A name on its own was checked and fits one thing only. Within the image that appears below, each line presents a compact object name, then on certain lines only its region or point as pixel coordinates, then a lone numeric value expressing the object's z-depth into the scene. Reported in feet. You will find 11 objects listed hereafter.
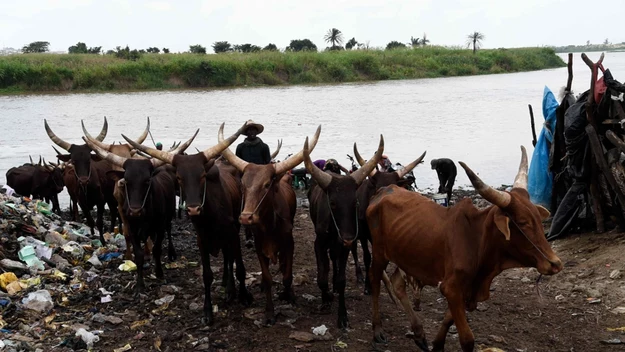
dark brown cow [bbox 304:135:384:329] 21.48
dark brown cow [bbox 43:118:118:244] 34.58
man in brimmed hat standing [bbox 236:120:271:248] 33.99
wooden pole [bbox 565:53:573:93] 34.10
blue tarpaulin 36.42
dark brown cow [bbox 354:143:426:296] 25.00
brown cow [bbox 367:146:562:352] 16.02
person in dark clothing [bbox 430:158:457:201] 43.01
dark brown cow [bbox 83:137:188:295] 26.27
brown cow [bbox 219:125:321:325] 21.86
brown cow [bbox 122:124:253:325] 23.00
